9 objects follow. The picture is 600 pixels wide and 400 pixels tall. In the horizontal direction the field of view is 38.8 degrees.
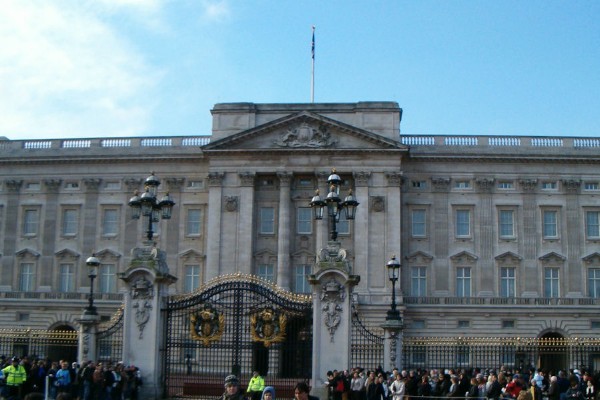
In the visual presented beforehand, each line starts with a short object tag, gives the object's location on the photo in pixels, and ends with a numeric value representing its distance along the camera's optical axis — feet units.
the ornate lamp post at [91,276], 102.63
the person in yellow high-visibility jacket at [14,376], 89.30
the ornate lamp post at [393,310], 103.87
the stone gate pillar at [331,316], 94.48
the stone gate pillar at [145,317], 96.53
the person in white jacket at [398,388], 85.20
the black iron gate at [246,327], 97.19
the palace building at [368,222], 188.55
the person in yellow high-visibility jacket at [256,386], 75.00
